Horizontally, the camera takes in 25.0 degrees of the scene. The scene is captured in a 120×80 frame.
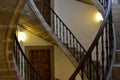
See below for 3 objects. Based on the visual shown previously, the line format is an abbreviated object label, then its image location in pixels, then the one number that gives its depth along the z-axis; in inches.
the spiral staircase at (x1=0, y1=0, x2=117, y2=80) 126.7
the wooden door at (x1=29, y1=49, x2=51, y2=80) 313.3
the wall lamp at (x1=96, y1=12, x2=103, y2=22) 294.9
